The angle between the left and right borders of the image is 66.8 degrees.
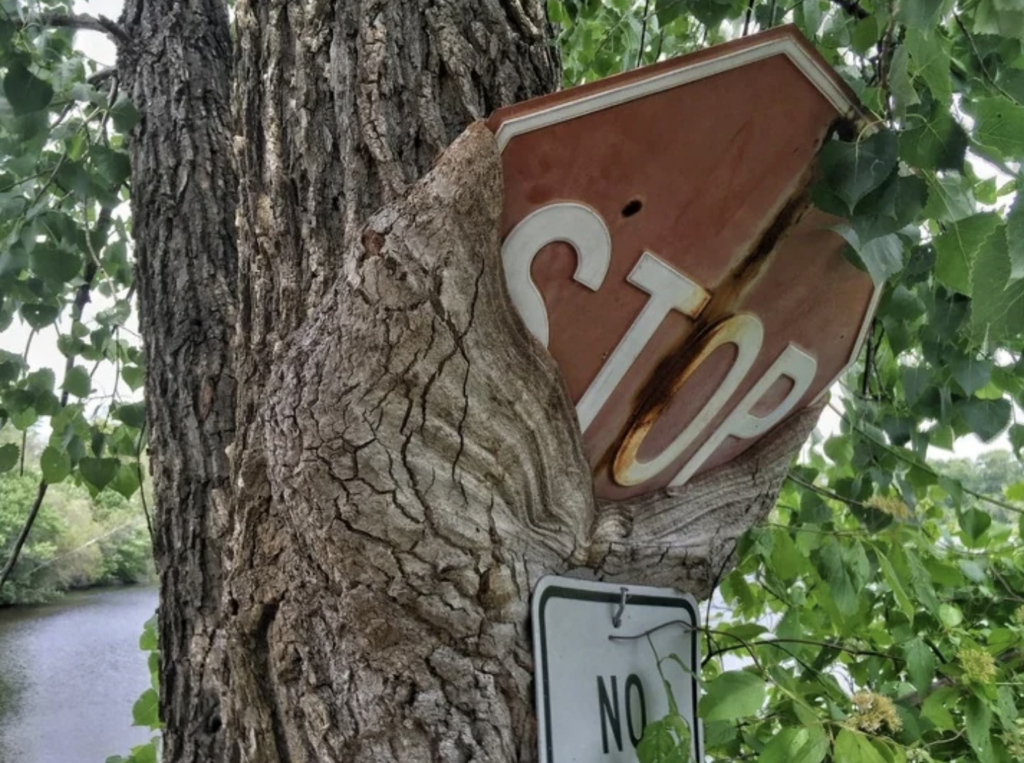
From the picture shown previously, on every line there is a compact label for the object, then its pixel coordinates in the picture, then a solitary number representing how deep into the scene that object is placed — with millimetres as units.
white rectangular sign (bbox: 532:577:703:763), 503
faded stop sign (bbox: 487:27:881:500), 452
